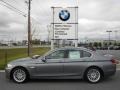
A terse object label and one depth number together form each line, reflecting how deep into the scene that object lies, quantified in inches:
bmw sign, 291.7
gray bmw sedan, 147.4
